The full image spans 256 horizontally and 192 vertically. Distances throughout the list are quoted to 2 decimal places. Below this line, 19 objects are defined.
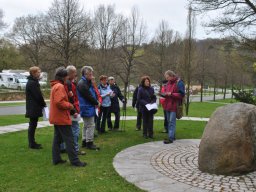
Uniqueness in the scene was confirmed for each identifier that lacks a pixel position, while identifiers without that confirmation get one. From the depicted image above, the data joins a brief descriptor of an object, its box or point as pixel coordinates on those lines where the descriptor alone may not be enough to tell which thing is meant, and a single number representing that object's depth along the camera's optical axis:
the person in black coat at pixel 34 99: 7.67
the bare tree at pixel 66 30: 21.91
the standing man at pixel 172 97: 8.71
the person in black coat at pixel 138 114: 11.37
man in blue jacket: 7.52
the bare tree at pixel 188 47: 23.20
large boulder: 5.89
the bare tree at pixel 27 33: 48.12
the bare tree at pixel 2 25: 45.16
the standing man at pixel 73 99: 6.81
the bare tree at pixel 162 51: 29.50
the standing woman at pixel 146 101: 9.74
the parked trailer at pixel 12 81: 43.69
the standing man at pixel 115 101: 11.06
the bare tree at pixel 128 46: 24.95
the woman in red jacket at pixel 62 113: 6.07
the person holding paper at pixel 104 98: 10.30
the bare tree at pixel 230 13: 14.73
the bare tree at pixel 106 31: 25.95
